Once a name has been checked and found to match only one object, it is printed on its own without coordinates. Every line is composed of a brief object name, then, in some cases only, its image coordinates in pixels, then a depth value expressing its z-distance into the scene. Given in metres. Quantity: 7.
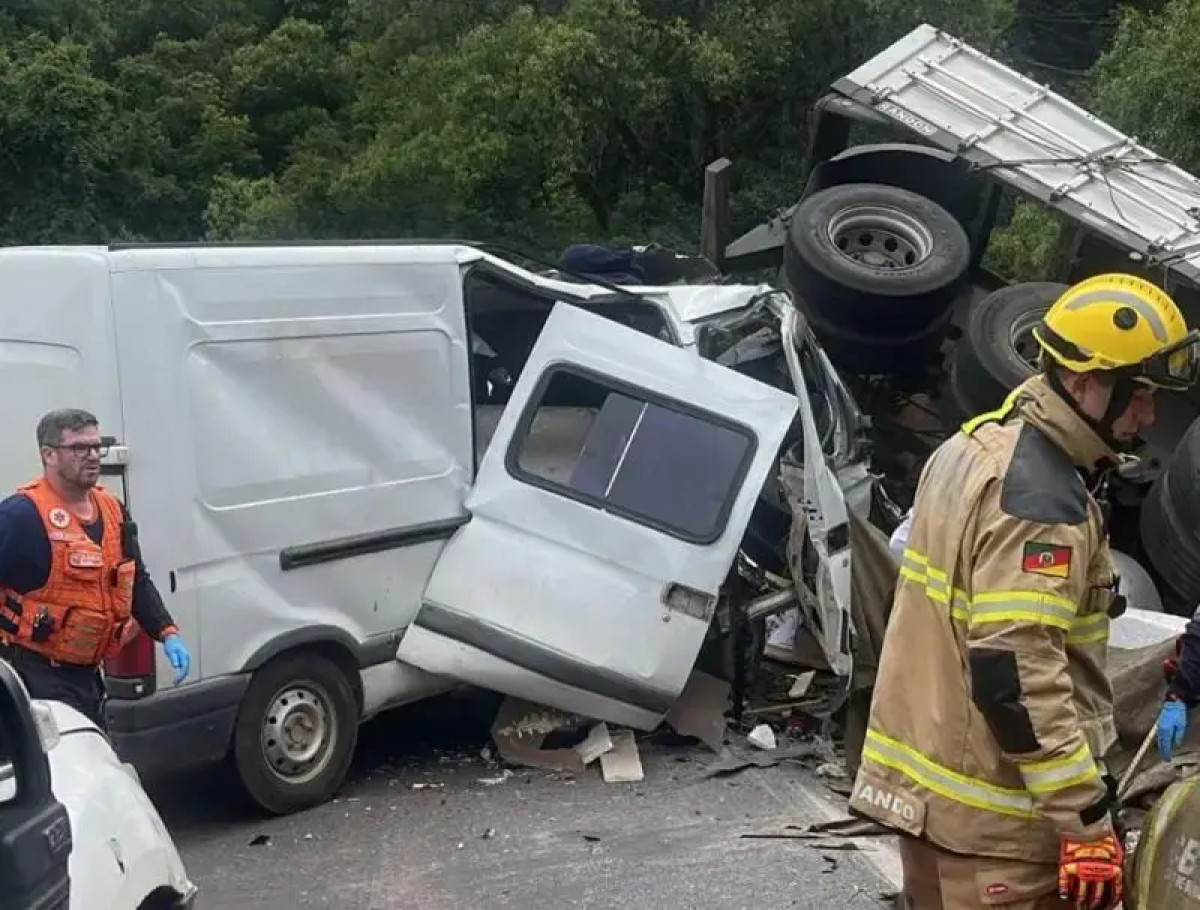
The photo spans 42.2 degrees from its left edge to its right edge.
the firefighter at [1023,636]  2.53
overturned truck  7.86
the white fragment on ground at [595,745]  6.27
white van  5.19
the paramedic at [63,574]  4.56
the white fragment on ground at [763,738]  6.47
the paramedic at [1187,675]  4.11
